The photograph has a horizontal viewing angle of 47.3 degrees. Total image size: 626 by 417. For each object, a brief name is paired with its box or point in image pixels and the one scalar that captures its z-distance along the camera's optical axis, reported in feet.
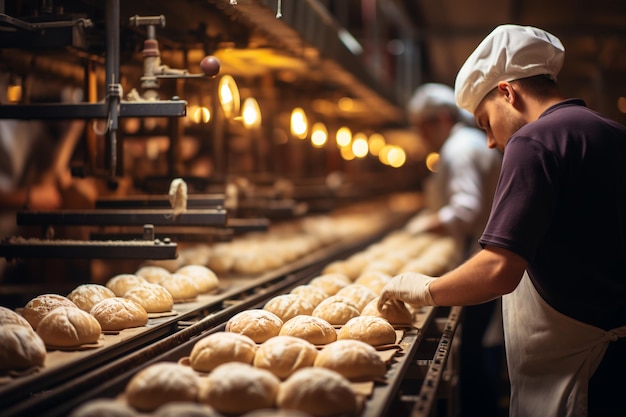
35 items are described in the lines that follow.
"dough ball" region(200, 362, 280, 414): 5.90
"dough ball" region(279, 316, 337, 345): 8.27
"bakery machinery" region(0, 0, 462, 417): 7.31
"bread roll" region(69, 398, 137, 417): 5.20
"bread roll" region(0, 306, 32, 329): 7.69
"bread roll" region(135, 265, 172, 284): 11.69
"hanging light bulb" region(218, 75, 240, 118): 12.53
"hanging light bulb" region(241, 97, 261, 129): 15.16
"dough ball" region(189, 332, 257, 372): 7.21
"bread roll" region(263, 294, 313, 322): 9.62
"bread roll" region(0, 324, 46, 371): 6.64
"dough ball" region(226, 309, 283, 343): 8.47
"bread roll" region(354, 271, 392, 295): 11.80
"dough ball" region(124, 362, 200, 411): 5.94
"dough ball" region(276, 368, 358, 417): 5.87
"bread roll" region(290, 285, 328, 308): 10.56
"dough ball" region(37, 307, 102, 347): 7.61
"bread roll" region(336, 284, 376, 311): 10.47
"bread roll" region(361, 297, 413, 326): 9.47
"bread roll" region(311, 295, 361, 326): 9.53
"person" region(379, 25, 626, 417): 7.33
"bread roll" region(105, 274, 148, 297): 10.75
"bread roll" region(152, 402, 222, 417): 5.10
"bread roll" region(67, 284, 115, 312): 9.49
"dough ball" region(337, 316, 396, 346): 8.36
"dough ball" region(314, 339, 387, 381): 6.93
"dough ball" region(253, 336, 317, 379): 7.04
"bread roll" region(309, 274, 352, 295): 11.71
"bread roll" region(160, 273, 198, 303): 11.13
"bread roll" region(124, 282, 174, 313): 9.84
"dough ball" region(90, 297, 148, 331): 8.62
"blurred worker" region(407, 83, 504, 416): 16.62
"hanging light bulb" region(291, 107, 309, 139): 18.80
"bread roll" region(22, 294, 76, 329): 8.68
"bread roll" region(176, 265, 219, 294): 12.13
